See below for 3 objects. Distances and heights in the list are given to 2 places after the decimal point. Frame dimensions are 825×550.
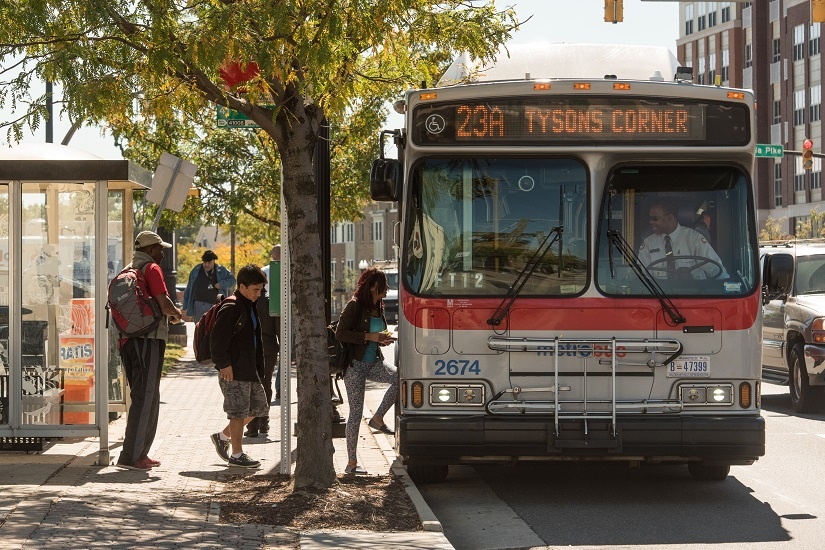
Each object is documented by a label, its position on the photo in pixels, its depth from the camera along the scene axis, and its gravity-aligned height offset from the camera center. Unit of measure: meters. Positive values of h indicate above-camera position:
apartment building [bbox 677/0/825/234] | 70.38 +10.92
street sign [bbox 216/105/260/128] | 13.12 +1.55
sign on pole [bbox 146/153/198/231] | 14.78 +1.07
